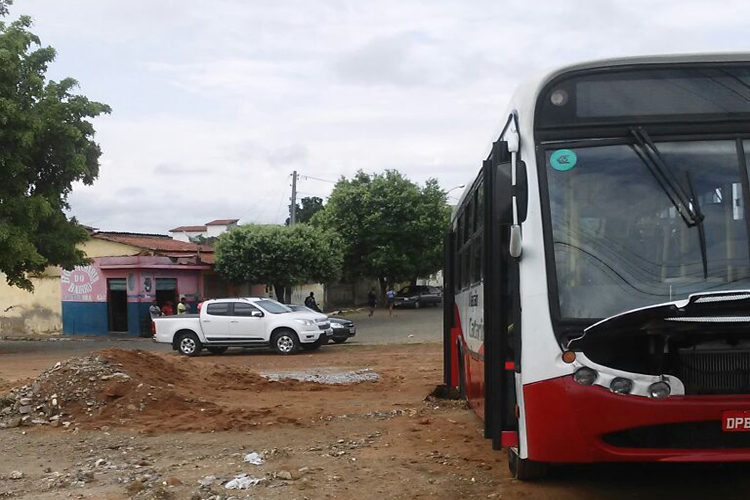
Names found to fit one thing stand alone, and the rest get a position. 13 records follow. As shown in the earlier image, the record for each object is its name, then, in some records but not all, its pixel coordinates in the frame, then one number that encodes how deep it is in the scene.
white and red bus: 4.94
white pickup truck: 24.20
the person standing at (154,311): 32.59
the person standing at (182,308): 31.92
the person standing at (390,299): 45.72
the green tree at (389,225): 49.59
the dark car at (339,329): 27.03
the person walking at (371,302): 45.56
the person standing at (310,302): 38.34
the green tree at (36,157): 26.75
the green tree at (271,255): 38.91
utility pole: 47.91
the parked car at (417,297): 53.50
